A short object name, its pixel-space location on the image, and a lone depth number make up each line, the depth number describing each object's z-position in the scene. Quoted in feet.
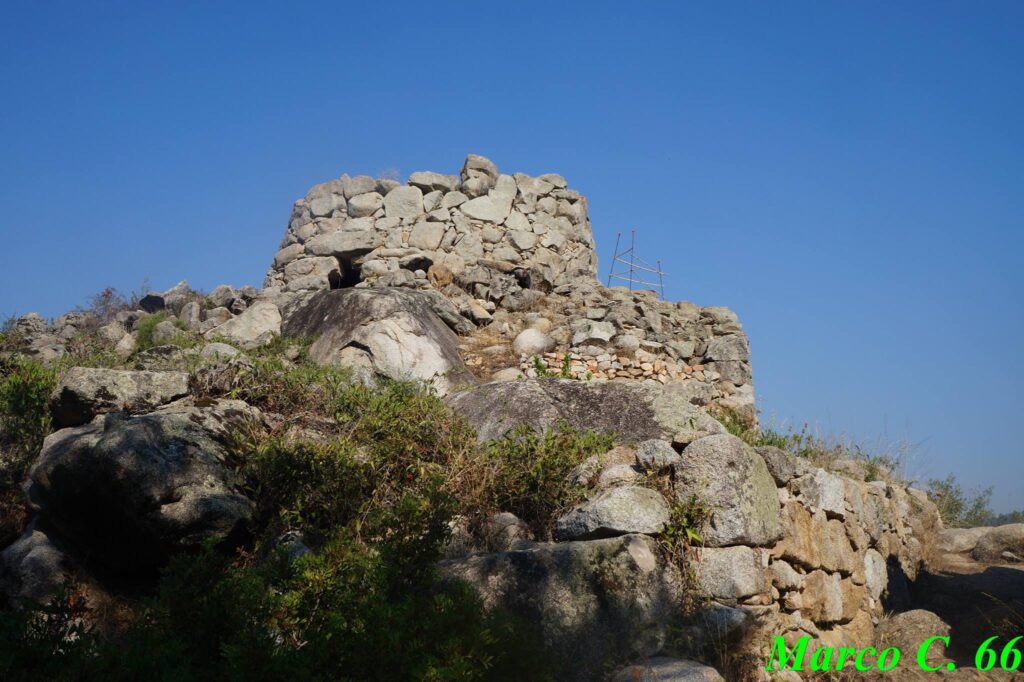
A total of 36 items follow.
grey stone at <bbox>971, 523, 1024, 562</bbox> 36.63
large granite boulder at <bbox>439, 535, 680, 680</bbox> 16.63
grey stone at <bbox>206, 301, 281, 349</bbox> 33.17
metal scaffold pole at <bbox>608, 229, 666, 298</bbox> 49.75
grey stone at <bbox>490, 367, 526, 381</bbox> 32.21
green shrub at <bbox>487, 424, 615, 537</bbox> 21.15
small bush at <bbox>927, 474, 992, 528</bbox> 43.11
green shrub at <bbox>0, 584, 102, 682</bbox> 10.14
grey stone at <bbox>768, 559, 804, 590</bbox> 21.90
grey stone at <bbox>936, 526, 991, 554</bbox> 38.34
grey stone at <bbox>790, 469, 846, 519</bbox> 24.18
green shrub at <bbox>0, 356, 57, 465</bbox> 22.88
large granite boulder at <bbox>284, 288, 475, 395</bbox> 30.68
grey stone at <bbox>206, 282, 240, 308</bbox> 39.88
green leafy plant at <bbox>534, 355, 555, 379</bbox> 32.63
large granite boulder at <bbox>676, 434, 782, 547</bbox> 19.72
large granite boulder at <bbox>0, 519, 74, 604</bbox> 17.76
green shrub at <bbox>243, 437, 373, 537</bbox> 19.53
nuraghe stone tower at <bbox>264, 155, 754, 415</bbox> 35.40
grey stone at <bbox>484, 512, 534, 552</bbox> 19.86
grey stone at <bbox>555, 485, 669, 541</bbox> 19.15
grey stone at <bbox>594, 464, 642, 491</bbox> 20.88
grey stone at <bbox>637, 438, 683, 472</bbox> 20.84
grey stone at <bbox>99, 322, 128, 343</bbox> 36.14
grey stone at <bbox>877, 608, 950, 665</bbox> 24.94
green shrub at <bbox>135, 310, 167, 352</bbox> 33.81
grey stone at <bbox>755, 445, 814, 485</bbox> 23.39
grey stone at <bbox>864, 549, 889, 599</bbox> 27.61
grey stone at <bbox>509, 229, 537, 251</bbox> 45.24
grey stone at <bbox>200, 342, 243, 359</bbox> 27.63
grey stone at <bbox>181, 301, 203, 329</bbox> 37.63
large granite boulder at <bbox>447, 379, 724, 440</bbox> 24.59
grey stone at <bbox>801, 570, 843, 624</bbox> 23.30
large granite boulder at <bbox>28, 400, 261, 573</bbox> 17.90
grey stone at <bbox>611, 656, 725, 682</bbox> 15.76
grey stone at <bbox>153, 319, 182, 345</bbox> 33.19
